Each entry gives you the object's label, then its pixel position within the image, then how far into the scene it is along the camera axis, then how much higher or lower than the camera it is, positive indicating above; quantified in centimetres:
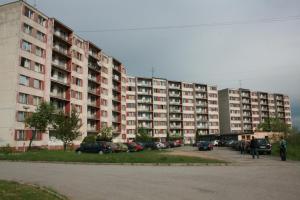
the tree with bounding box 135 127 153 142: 9178 -101
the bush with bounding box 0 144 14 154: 3753 -186
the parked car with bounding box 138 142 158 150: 5668 -223
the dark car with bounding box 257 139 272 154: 3372 -167
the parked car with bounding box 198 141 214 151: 5042 -223
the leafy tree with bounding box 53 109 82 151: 4450 +92
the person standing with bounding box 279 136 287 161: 2480 -148
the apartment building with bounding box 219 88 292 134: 13888 +979
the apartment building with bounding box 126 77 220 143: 11231 +900
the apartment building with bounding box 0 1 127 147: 4728 +1086
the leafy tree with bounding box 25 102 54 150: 4338 +212
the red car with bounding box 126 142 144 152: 4694 -209
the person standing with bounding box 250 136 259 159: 2816 -131
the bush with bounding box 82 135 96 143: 5892 -100
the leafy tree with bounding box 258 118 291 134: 8701 +136
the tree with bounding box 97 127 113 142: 6852 -3
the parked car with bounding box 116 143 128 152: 4023 -188
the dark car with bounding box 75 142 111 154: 3712 -174
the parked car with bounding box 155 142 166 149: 5816 -239
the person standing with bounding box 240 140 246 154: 3976 -194
